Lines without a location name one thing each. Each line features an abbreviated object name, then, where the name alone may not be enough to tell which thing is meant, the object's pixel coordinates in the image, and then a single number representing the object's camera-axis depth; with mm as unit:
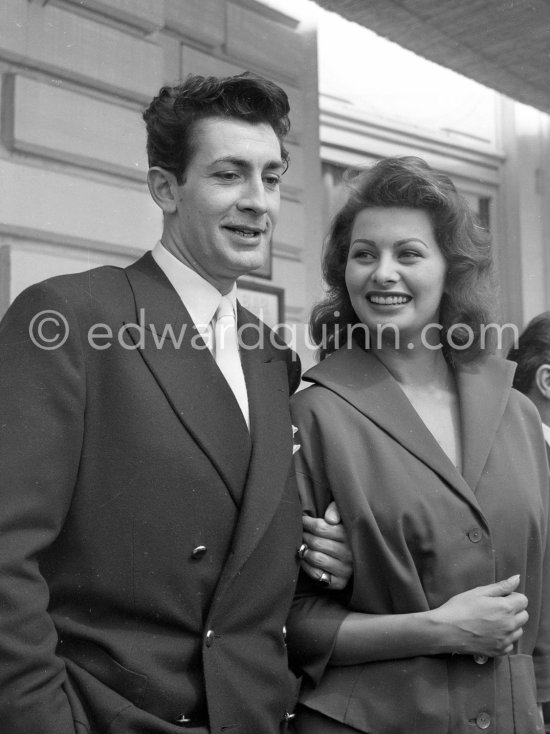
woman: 1928
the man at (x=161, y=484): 1579
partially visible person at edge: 2746
